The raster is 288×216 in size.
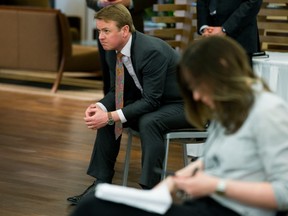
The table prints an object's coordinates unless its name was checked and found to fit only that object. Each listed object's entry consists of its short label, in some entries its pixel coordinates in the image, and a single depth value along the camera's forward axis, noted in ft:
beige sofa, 35.17
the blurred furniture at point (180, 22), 27.98
